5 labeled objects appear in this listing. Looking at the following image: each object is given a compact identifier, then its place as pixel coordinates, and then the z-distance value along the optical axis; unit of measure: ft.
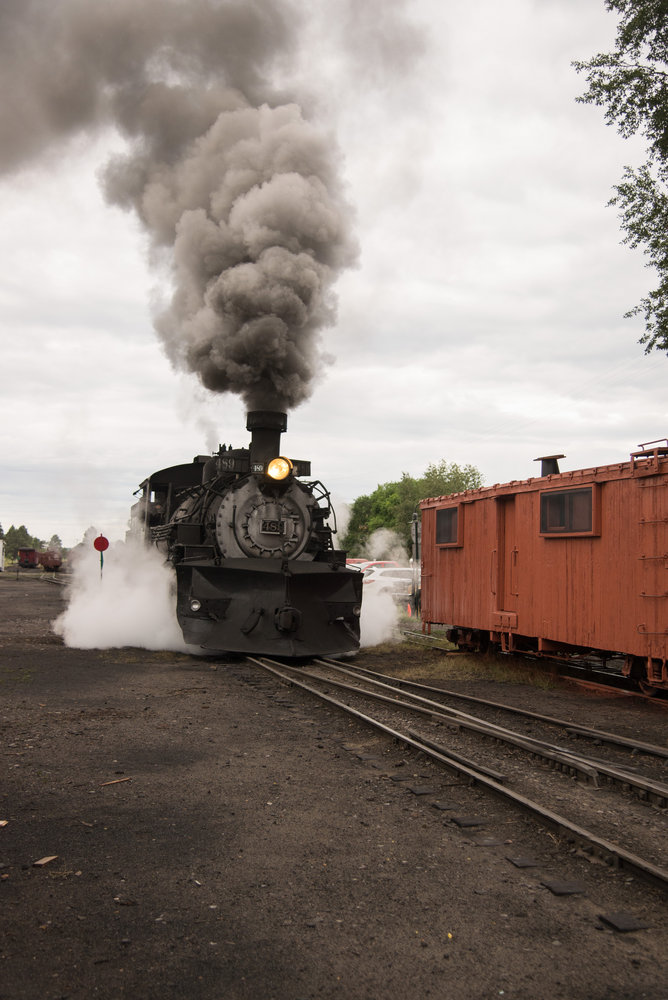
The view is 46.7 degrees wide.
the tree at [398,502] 183.83
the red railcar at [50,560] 184.96
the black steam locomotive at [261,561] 35.73
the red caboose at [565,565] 28.25
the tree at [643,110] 46.24
